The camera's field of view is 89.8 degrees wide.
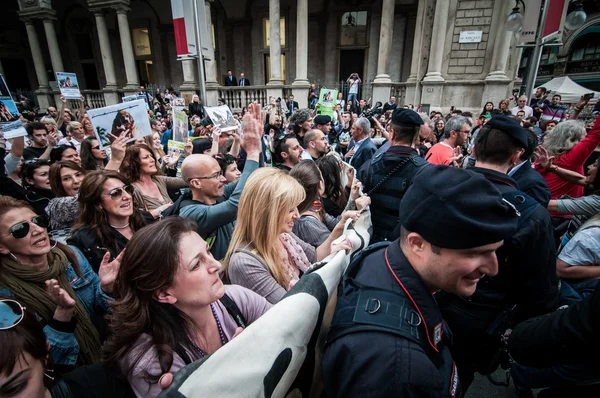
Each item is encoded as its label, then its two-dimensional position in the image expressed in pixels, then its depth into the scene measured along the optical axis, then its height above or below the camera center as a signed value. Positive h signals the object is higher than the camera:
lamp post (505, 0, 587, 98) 5.49 +1.16
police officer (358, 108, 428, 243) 3.07 -0.77
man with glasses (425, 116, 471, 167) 4.12 -0.67
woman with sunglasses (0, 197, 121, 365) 1.55 -1.02
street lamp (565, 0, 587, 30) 5.66 +1.38
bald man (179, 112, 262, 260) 2.23 -0.75
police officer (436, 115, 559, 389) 1.63 -1.00
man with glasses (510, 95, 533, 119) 6.68 -0.37
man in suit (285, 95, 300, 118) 13.34 -0.51
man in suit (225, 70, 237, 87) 16.39 +0.67
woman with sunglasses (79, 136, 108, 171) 4.12 -0.78
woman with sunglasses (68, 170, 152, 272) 2.19 -0.90
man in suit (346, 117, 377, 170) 4.62 -0.75
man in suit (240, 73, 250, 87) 16.11 +0.61
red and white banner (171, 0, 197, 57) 5.96 +1.32
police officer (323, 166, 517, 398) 0.90 -0.67
